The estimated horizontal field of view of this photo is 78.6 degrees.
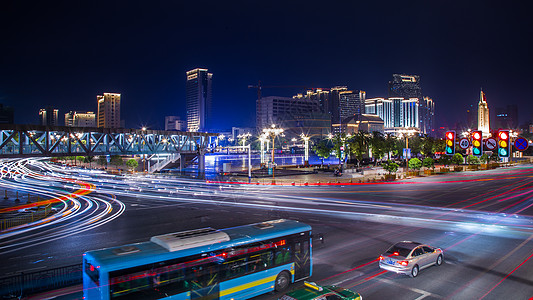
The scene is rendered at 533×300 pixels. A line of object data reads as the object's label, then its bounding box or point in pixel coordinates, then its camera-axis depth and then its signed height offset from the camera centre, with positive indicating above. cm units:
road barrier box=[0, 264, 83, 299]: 1130 -477
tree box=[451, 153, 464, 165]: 7260 -229
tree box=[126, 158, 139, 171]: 6994 -251
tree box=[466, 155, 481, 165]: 7831 -294
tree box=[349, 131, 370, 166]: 6794 +85
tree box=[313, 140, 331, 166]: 7555 -36
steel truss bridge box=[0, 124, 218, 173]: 3362 +161
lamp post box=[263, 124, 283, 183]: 6225 +374
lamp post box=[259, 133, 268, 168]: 7376 -160
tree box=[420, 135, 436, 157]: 9081 +72
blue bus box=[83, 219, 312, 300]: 862 -340
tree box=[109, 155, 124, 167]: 8106 -214
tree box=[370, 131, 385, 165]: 7006 +41
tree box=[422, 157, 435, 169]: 6278 -264
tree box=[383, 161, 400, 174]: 5412 -304
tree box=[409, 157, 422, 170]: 5909 -265
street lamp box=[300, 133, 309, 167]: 7486 -83
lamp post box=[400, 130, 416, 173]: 5669 +131
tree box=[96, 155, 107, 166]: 8838 -244
